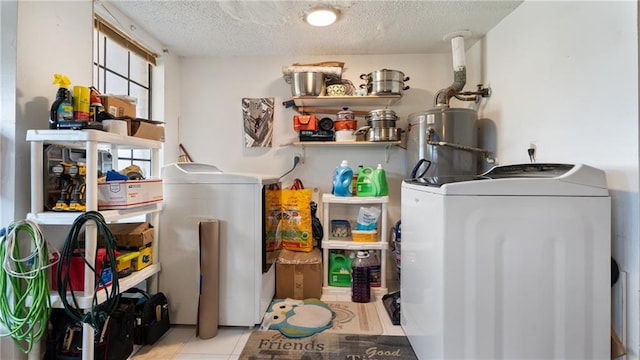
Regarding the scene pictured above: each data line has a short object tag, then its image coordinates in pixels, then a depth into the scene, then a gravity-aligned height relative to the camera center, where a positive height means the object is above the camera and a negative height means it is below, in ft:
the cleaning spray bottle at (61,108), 4.24 +1.05
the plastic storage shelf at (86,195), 4.16 -0.25
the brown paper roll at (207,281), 5.73 -2.05
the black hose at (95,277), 4.09 -1.50
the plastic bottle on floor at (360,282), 7.41 -2.68
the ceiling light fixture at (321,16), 6.41 +3.80
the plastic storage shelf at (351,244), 7.72 -1.74
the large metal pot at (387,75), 7.80 +2.88
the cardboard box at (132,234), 5.46 -1.07
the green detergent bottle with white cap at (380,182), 7.95 -0.05
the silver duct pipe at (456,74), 7.51 +2.84
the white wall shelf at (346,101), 8.07 +2.35
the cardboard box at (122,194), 4.60 -0.26
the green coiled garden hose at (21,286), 4.00 -1.54
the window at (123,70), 6.49 +2.82
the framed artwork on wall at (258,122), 9.18 +1.85
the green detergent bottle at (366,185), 8.05 -0.14
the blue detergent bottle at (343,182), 7.97 -0.06
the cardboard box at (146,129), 5.21 +0.94
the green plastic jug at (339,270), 7.97 -2.53
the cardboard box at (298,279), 7.49 -2.61
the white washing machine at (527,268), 3.80 -1.16
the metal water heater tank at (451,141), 7.13 +0.99
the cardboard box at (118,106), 4.98 +1.33
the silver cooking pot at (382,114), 8.00 +1.86
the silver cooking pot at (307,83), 7.98 +2.72
